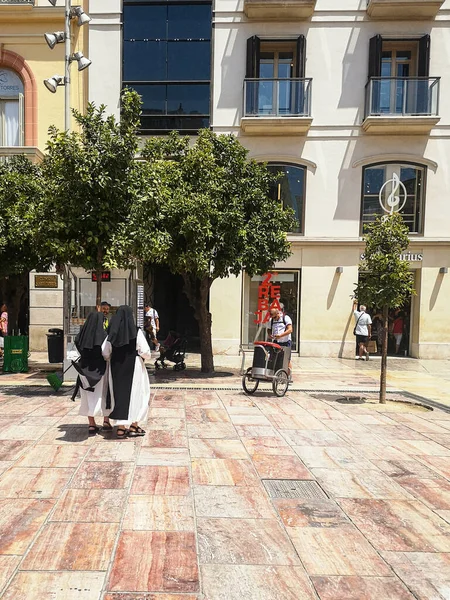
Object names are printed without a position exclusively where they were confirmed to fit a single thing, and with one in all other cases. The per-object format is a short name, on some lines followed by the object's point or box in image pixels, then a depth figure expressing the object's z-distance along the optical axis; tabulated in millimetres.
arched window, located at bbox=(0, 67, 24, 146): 16172
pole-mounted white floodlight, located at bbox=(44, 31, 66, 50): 11281
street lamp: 11055
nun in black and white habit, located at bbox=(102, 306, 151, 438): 5617
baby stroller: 12273
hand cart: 8867
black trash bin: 11298
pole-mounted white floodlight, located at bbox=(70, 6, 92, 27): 11095
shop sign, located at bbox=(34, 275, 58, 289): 15844
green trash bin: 11203
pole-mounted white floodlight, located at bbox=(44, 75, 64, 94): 11137
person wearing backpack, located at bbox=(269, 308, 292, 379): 9500
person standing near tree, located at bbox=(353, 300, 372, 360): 15562
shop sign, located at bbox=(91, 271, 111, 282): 10252
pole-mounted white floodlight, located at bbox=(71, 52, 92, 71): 11130
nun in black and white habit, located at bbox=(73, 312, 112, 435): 5816
